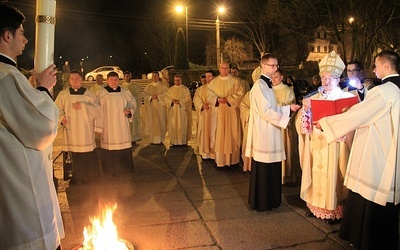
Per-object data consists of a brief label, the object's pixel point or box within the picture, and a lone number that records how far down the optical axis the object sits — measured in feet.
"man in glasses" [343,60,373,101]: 17.54
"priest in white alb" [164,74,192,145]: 33.76
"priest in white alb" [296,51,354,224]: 15.30
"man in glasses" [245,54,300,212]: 16.58
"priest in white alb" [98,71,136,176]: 23.75
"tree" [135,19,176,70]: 124.67
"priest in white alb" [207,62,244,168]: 25.17
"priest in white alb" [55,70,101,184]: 22.11
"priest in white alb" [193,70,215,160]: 27.50
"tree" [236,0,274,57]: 99.98
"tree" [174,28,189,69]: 71.20
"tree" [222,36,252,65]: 116.88
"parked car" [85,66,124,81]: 112.78
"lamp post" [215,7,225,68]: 92.05
